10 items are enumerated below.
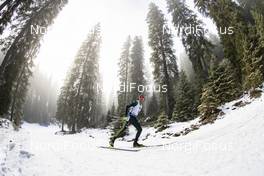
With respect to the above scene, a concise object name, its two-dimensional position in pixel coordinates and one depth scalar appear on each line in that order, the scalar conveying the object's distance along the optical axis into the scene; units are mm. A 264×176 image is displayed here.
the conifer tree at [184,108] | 22833
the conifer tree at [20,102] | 24752
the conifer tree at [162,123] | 19975
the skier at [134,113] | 9883
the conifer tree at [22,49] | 12474
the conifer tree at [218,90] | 14156
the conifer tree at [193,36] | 25562
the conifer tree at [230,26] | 14000
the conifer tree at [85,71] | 37194
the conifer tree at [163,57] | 28141
